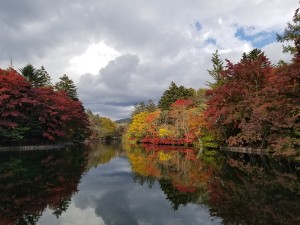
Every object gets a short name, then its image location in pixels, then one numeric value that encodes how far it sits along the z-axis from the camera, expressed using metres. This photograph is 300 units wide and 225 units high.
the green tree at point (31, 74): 33.51
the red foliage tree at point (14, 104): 23.84
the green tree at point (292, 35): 12.69
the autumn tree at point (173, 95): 45.10
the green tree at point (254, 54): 32.70
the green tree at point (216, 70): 31.41
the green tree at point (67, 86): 46.03
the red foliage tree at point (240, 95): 21.23
